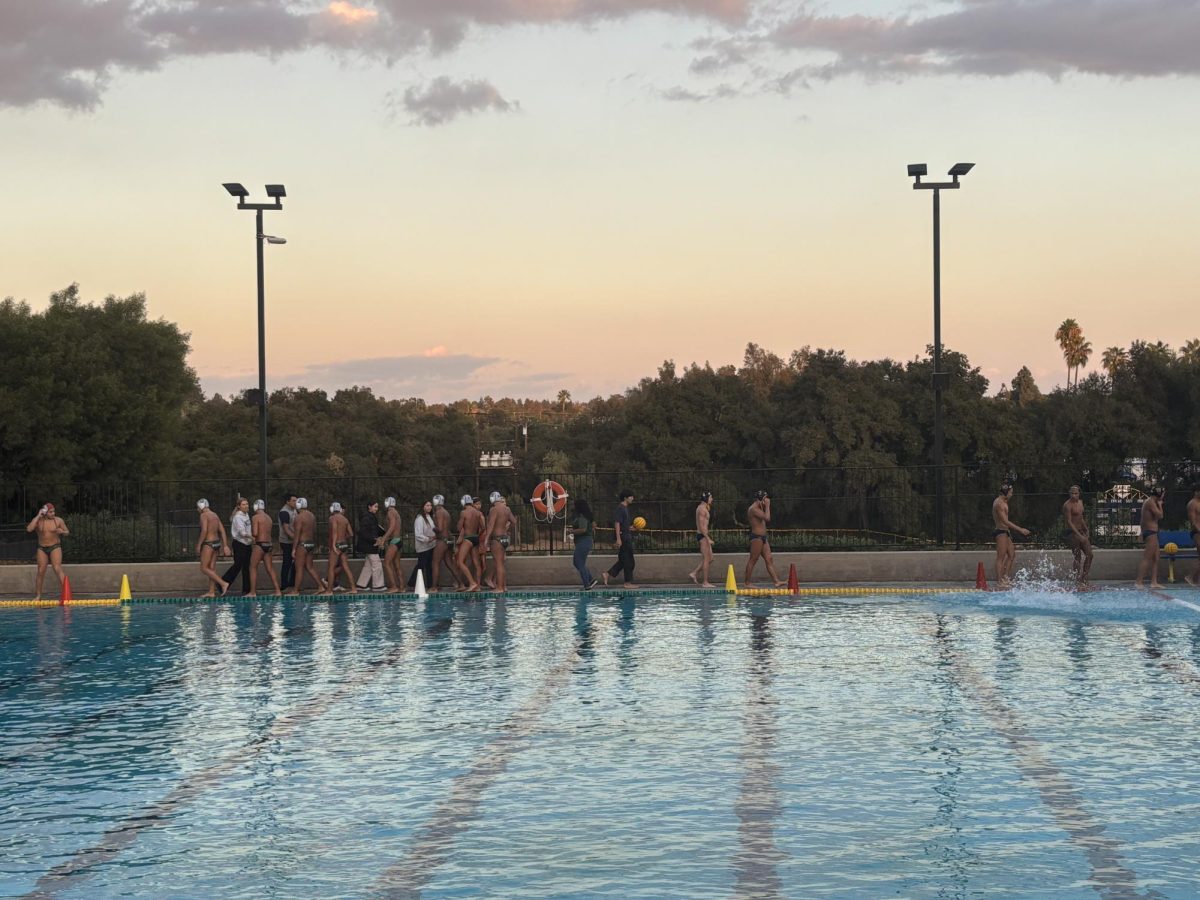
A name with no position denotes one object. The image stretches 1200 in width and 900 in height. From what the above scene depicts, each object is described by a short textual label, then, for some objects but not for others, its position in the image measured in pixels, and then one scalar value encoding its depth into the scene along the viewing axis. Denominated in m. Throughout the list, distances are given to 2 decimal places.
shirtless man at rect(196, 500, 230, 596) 25.28
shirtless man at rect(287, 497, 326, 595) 26.03
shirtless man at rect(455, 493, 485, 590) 25.86
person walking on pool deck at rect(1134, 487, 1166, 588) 24.81
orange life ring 27.80
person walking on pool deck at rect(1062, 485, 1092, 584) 24.81
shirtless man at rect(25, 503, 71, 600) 25.70
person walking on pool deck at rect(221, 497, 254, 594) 25.50
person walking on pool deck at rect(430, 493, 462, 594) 26.12
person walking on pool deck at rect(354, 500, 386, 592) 26.70
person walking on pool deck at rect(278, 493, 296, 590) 26.30
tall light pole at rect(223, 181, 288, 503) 27.42
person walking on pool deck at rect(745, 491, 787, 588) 24.75
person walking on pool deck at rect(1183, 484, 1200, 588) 25.36
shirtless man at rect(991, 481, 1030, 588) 24.47
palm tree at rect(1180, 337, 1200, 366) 80.56
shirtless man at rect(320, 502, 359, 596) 25.83
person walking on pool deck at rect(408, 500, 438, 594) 26.11
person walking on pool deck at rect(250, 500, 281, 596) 25.73
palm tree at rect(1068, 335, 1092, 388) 121.44
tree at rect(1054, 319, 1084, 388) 120.94
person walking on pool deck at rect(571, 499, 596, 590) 25.70
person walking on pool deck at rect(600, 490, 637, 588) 25.70
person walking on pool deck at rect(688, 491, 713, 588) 25.00
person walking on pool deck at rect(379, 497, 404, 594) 26.05
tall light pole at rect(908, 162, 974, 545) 27.41
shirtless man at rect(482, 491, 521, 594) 25.53
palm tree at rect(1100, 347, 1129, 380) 114.94
